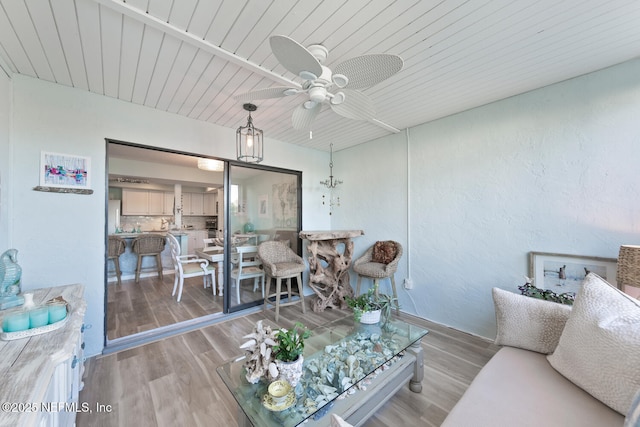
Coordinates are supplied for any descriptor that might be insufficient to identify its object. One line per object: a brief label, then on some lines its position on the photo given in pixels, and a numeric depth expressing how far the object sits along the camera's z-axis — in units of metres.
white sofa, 0.91
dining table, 3.49
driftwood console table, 3.10
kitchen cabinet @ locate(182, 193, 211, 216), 6.45
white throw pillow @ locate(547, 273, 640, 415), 0.91
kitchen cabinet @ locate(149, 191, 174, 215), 5.97
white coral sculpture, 1.15
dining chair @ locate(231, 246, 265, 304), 3.19
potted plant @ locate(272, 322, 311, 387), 1.14
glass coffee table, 1.10
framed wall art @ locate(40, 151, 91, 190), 1.94
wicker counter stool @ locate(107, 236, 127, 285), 4.07
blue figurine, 1.34
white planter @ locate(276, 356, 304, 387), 1.14
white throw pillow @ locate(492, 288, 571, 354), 1.32
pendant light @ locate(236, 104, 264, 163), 2.25
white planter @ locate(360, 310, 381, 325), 1.85
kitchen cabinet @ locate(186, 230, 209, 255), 5.79
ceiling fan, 1.09
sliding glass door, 3.13
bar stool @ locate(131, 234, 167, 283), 4.43
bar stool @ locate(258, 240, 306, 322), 2.91
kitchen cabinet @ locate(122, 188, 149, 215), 5.59
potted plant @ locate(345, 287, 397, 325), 1.85
